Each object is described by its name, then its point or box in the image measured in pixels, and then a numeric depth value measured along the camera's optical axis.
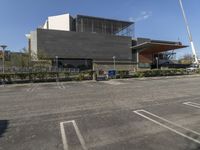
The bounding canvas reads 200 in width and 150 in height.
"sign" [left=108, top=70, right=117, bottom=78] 20.28
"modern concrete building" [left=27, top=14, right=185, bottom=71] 36.95
